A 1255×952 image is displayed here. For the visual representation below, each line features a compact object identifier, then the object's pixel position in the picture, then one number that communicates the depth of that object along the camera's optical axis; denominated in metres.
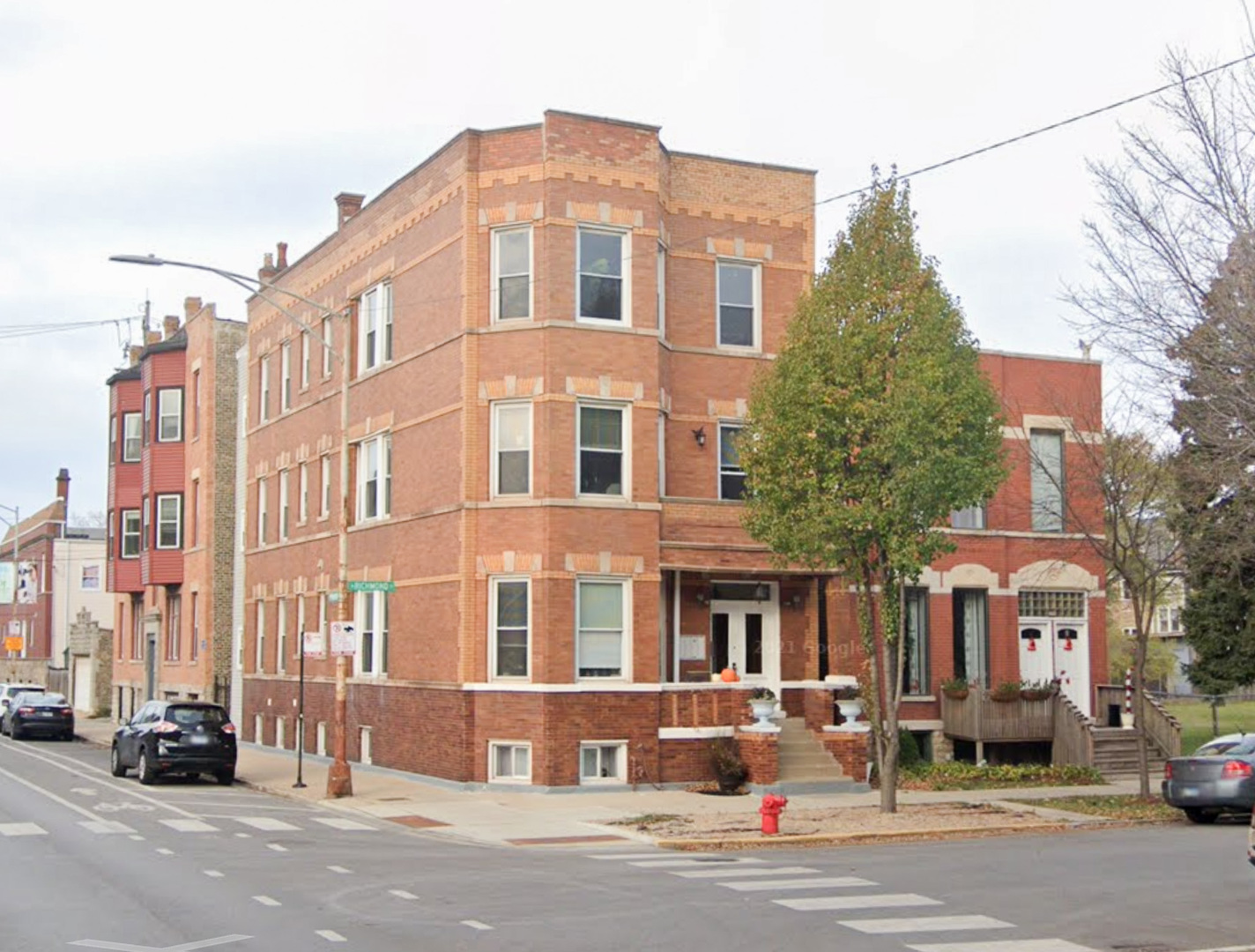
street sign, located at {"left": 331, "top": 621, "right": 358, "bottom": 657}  25.30
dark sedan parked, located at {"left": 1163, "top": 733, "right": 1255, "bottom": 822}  22.11
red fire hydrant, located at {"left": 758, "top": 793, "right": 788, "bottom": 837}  19.83
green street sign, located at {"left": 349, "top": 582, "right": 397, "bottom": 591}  26.22
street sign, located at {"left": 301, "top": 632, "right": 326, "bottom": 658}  26.88
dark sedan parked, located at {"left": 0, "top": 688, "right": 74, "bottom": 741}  45.31
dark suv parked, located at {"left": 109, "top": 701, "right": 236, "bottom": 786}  27.75
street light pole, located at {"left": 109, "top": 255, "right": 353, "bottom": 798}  25.48
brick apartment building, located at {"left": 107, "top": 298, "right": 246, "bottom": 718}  46.47
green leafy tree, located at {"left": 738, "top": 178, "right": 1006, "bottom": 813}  21.98
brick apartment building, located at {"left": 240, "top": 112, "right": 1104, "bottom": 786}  26.47
